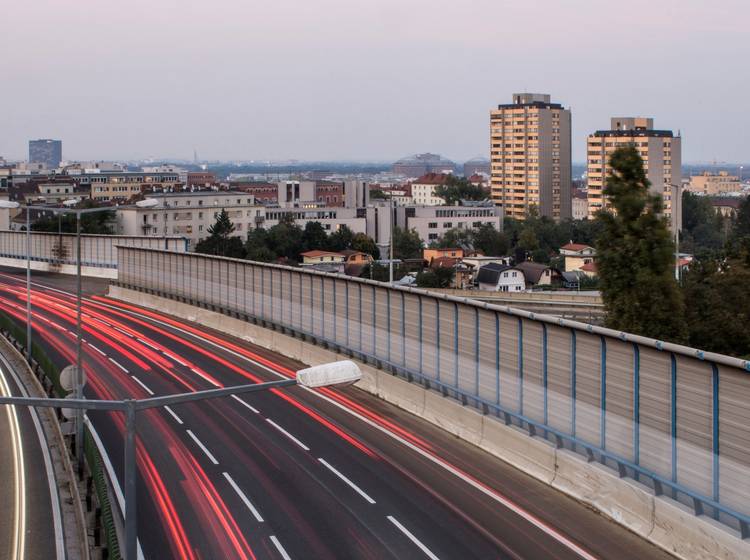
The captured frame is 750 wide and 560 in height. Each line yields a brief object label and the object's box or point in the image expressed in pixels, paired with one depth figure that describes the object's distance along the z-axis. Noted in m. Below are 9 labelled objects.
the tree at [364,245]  145.00
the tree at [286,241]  137.25
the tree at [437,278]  100.50
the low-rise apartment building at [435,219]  187.62
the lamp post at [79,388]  25.97
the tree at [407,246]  147.62
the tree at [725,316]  40.38
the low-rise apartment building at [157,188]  158.31
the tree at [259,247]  124.38
